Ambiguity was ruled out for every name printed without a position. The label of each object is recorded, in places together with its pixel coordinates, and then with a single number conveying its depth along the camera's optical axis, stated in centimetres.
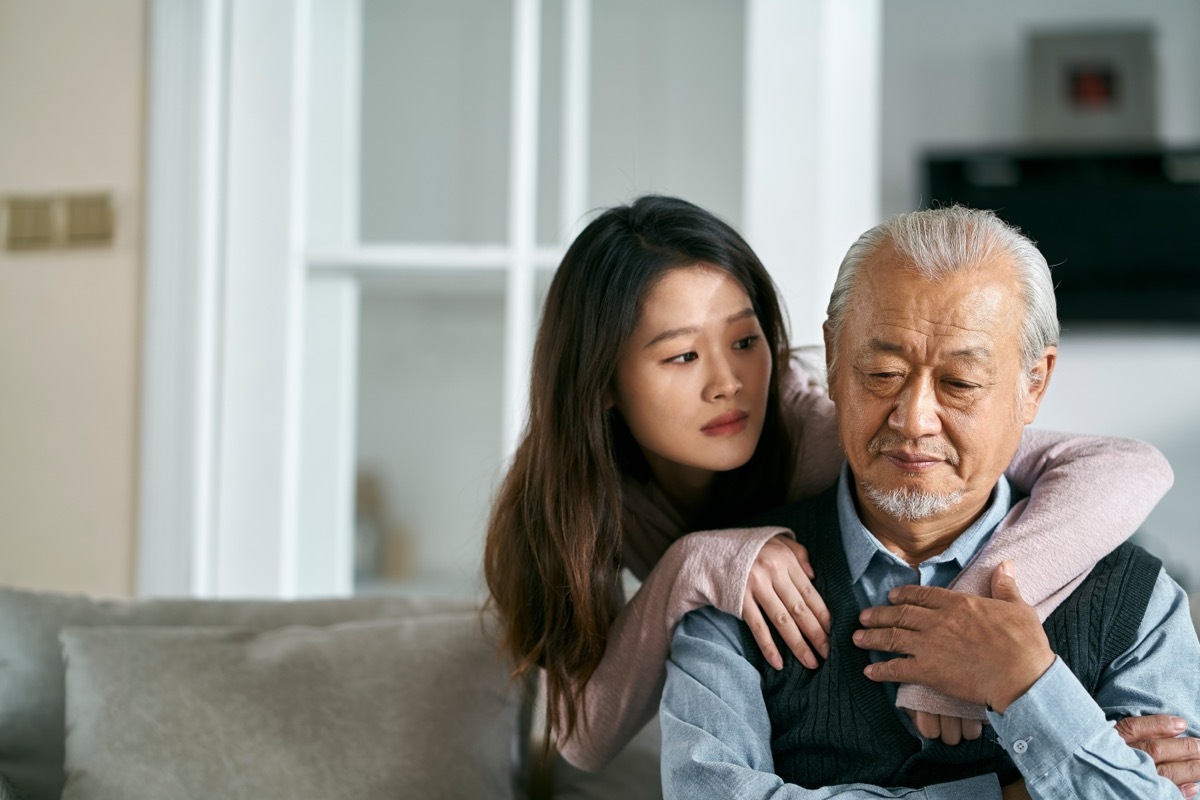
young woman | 147
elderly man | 123
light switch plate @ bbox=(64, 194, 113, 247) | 247
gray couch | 155
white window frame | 241
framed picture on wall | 461
